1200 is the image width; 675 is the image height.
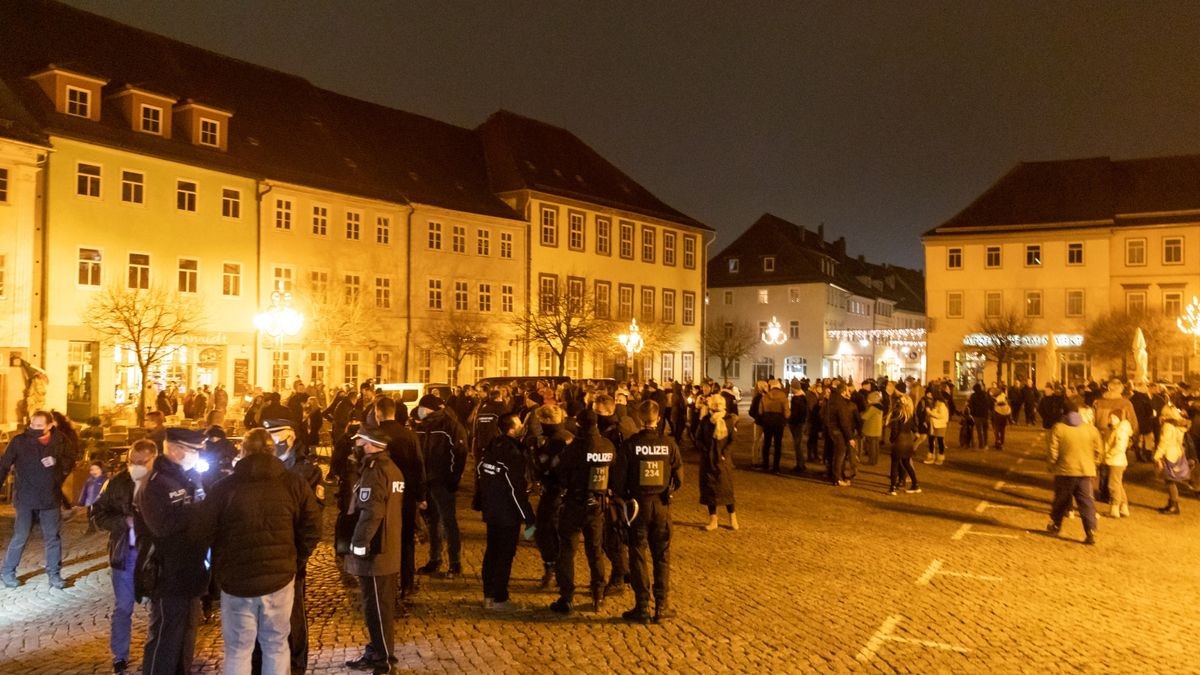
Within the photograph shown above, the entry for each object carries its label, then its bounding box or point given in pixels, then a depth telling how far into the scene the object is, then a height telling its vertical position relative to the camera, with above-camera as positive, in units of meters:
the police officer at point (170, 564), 5.75 -1.15
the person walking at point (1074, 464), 11.62 -1.12
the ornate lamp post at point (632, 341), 38.30 +1.40
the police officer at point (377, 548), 6.62 -1.21
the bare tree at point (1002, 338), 46.20 +1.73
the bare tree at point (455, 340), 40.12 +1.40
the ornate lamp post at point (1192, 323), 29.64 +1.61
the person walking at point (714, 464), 11.80 -1.13
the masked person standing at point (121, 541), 6.70 -1.19
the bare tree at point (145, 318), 26.88 +1.64
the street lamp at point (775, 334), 50.22 +2.12
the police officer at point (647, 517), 7.95 -1.19
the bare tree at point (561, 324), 42.41 +2.21
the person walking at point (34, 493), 9.16 -1.14
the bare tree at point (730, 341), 67.00 +2.25
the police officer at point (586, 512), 8.20 -1.20
